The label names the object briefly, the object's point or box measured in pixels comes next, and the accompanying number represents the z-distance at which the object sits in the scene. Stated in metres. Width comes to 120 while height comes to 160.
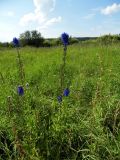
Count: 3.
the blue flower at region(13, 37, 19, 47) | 1.26
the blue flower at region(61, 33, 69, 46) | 1.08
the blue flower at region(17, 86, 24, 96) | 1.08
